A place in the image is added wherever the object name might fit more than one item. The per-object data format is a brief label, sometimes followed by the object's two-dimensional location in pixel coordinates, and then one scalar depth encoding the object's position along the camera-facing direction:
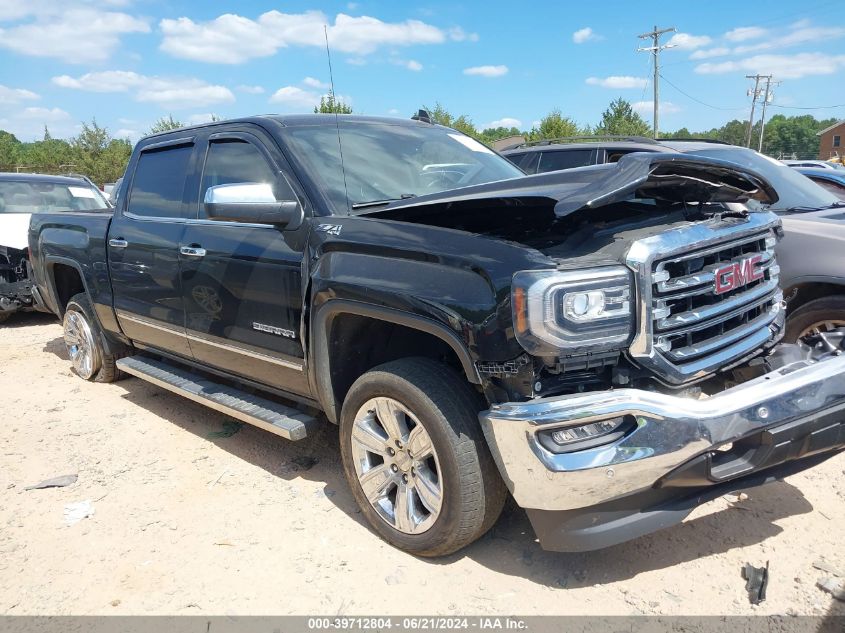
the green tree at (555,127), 31.20
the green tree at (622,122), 39.62
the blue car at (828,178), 8.19
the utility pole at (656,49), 40.84
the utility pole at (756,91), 69.81
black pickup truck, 2.31
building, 78.25
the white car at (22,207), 8.26
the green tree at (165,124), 37.41
